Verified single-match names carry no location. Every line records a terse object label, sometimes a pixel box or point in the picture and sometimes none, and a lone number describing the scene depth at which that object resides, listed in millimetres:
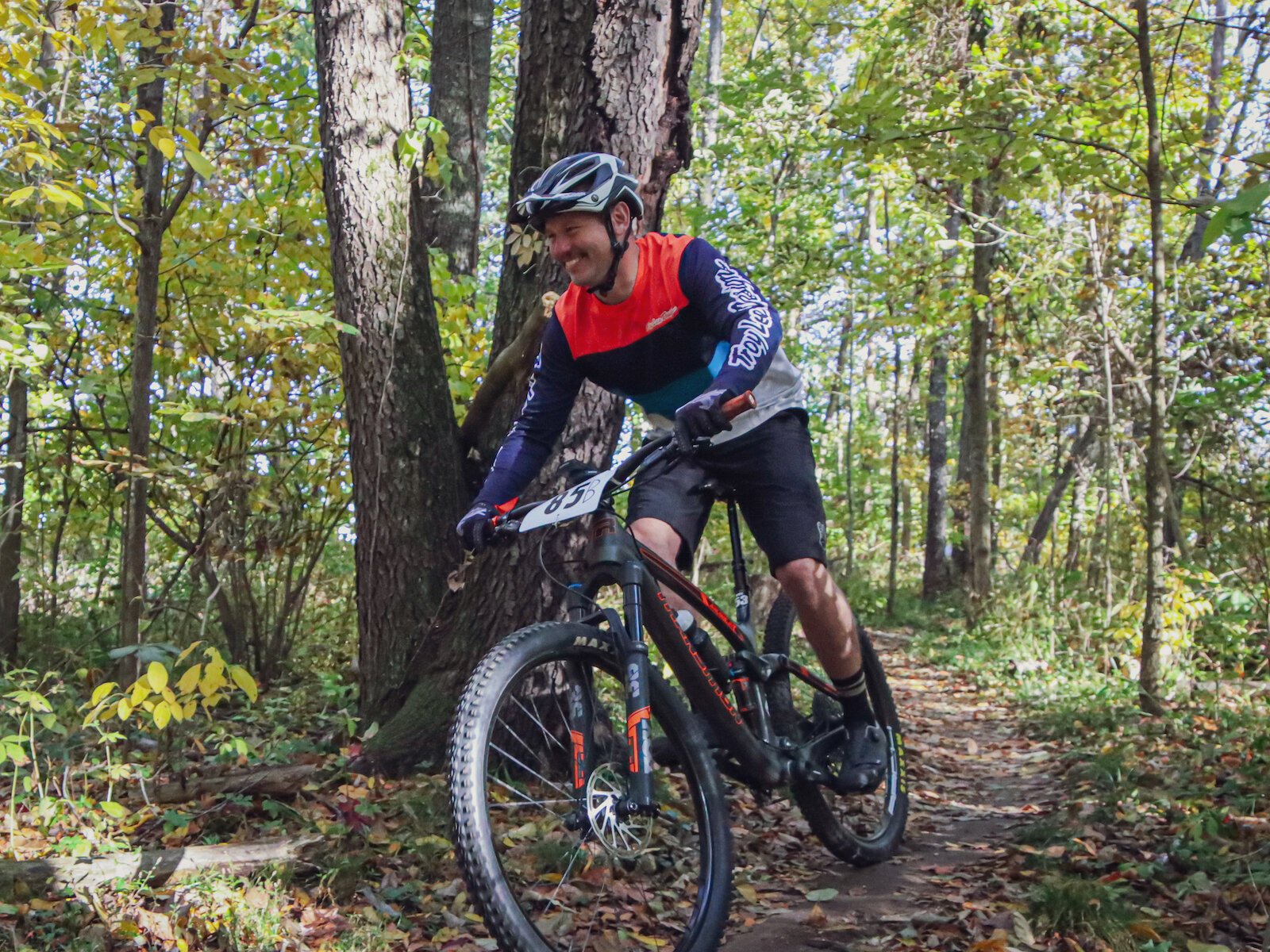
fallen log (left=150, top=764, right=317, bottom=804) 4016
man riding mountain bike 3129
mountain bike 2645
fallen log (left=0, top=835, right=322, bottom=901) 3092
